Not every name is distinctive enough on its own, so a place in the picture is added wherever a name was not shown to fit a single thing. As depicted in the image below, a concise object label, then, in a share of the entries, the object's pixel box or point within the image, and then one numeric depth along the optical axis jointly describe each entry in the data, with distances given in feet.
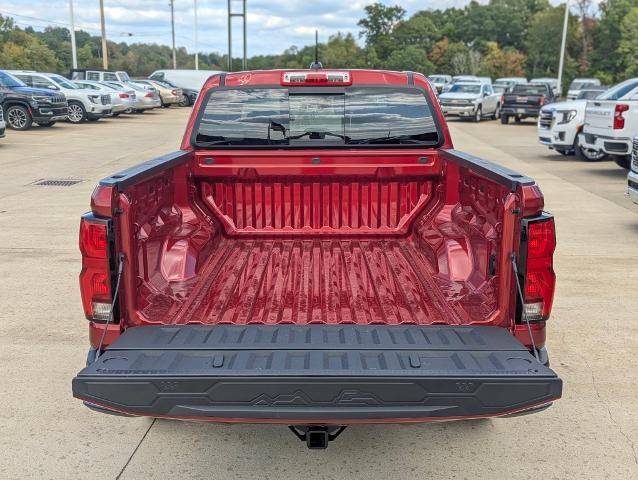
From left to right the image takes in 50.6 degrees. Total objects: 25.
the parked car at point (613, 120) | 39.37
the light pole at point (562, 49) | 138.61
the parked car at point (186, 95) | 133.65
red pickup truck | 8.60
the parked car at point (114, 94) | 88.22
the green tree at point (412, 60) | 284.45
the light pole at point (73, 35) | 124.16
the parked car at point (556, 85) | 130.56
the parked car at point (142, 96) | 100.83
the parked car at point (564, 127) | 49.78
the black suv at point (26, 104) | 66.44
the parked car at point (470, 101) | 95.04
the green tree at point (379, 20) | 369.30
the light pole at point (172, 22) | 247.50
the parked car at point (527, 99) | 89.66
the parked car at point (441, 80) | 163.08
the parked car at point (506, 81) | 130.51
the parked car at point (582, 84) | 119.75
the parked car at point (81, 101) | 82.17
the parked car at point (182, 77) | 143.54
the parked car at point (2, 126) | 52.54
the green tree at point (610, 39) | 220.84
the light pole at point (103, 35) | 147.84
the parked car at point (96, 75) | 109.99
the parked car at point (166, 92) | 121.60
